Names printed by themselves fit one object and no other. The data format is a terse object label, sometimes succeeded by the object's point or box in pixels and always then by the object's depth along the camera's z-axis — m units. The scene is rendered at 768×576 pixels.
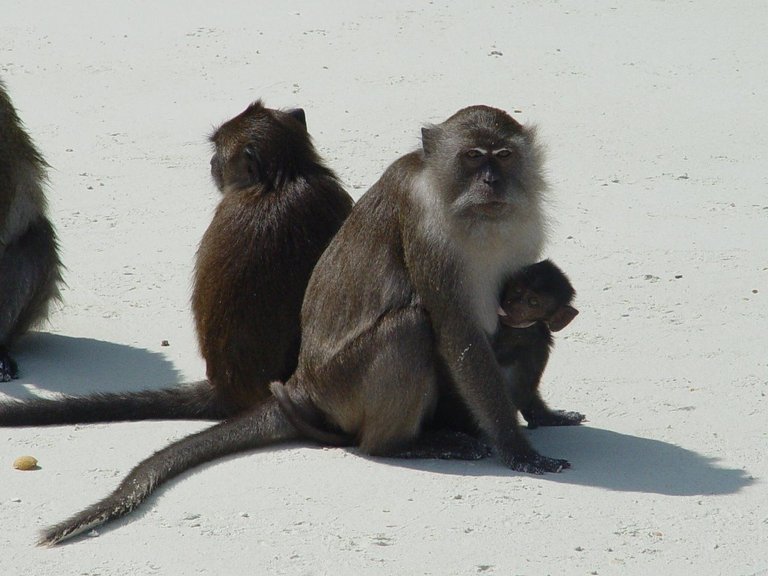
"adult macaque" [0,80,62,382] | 18.05
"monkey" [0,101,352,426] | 15.48
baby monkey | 14.22
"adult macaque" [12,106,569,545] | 13.66
